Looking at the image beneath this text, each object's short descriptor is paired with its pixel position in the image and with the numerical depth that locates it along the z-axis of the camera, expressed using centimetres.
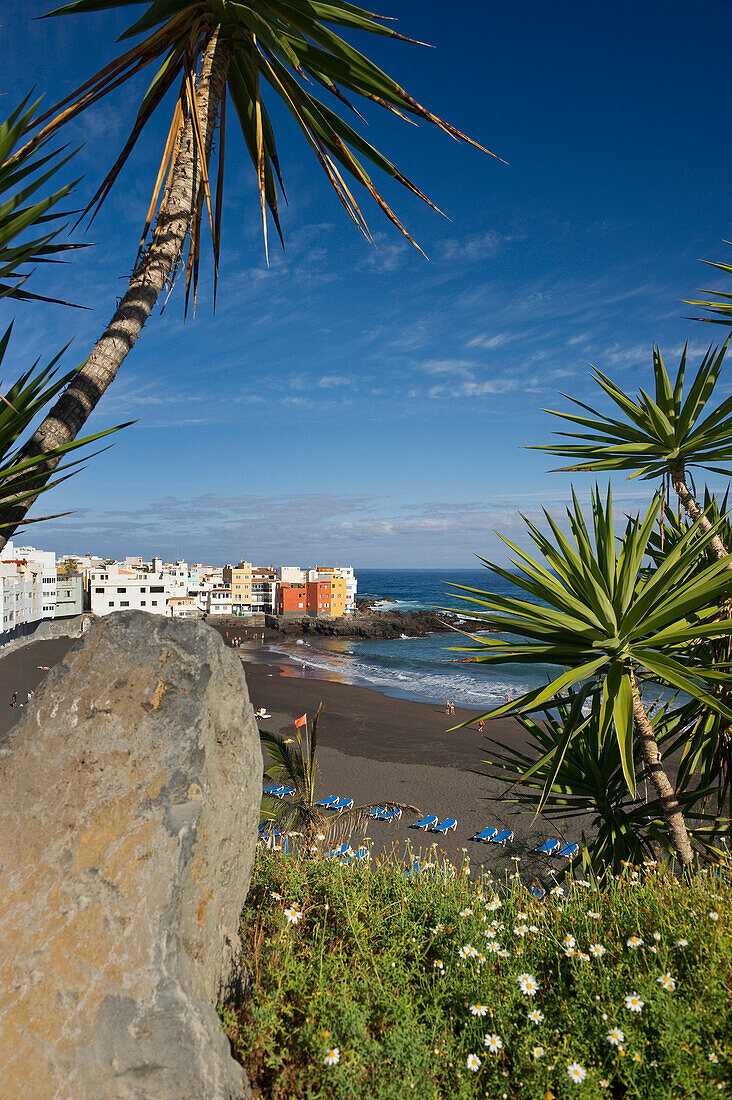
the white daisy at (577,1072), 193
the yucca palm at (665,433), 504
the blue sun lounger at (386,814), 1381
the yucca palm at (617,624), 370
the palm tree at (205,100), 301
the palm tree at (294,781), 757
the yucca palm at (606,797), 459
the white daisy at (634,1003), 216
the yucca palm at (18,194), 239
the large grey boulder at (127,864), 186
